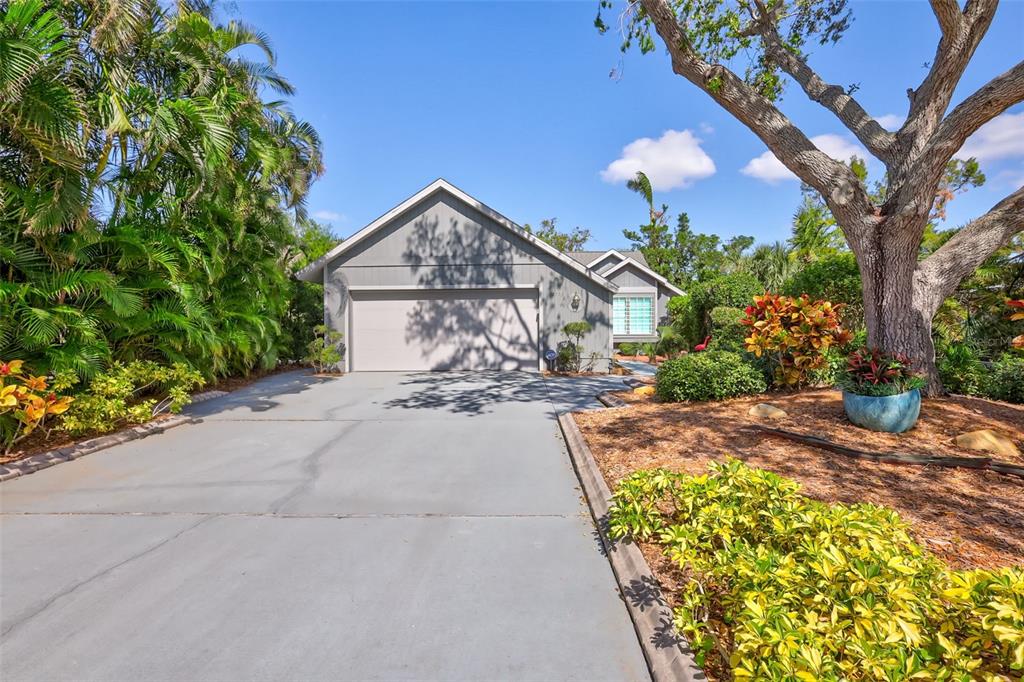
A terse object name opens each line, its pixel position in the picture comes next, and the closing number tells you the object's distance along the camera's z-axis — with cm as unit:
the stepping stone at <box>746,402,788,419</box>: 562
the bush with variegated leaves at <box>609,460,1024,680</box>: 151
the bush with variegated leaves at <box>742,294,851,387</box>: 634
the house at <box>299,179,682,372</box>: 1241
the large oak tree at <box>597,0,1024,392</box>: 529
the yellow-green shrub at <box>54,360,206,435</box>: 525
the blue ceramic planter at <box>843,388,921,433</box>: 478
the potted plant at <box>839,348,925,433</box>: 479
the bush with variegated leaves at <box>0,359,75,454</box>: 438
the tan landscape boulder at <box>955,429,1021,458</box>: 418
